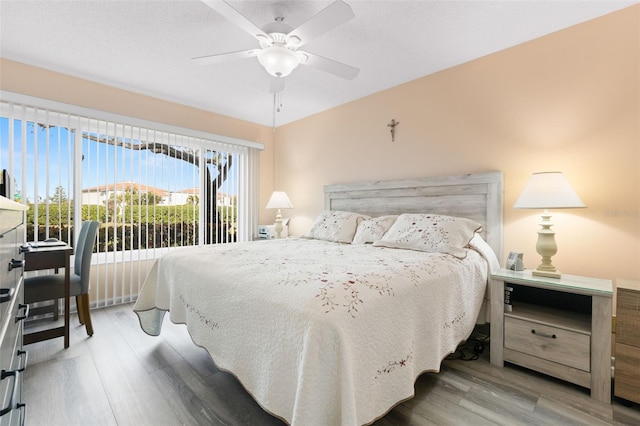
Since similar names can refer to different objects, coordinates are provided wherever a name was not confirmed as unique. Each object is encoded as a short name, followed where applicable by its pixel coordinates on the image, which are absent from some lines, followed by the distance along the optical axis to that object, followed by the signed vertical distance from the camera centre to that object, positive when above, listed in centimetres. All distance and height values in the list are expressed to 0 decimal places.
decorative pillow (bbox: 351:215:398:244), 284 -20
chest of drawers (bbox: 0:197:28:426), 74 -35
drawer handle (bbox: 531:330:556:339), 185 -79
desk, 215 -44
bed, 107 -48
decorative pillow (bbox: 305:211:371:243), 307 -19
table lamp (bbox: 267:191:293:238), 409 +7
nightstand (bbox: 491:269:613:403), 168 -74
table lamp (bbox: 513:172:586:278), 191 +6
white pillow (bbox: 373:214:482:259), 223 -20
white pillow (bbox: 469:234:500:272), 231 -33
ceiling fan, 160 +106
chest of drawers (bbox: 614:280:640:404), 159 -73
